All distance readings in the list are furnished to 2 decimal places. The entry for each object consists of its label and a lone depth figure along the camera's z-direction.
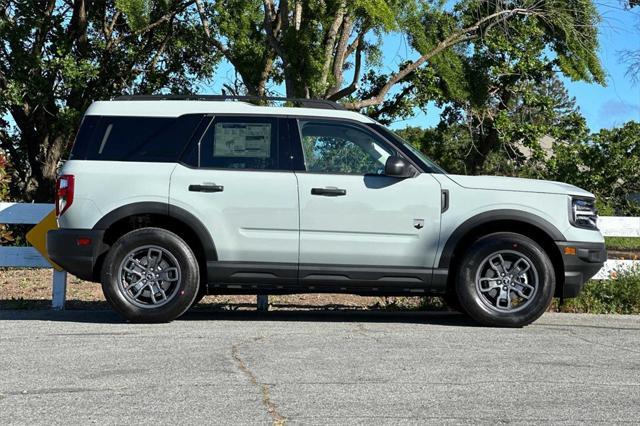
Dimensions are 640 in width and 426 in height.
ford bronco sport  8.44
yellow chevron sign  9.93
